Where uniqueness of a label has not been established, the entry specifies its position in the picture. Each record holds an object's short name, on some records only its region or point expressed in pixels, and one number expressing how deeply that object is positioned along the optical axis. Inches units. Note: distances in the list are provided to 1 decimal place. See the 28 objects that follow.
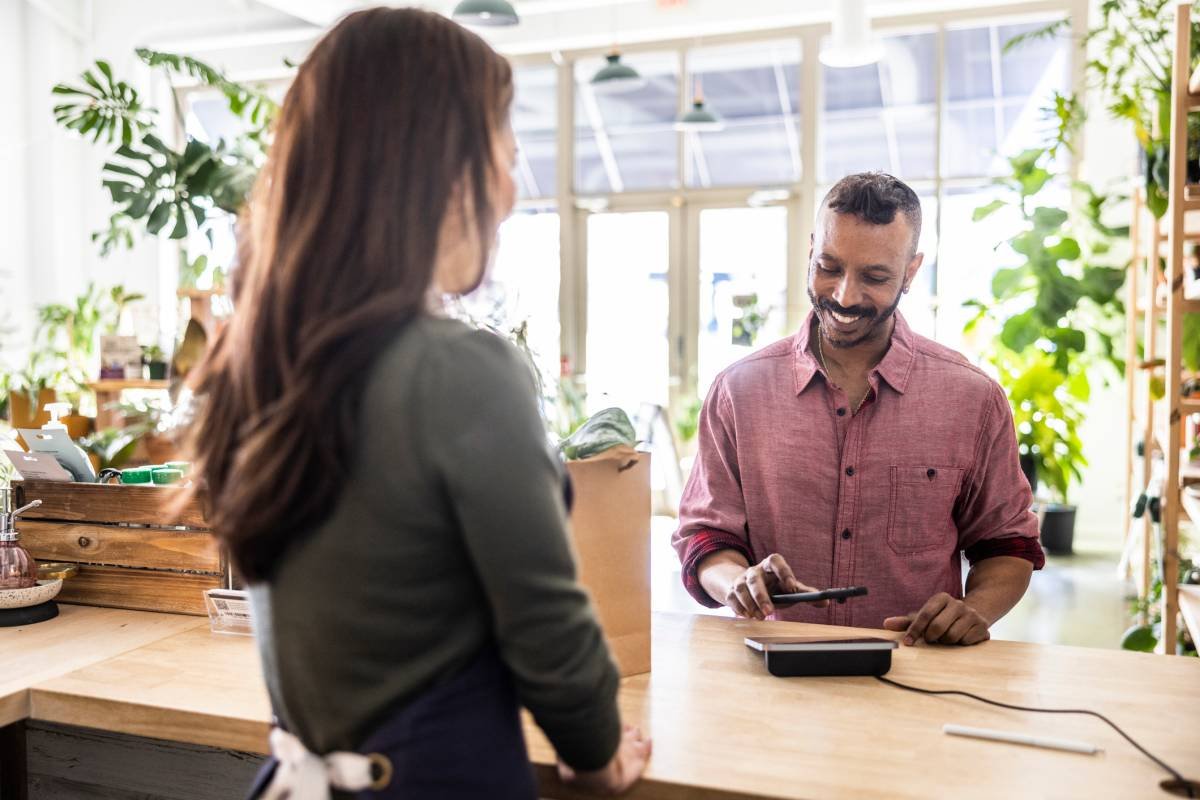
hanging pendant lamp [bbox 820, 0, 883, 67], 198.7
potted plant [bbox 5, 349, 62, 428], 112.3
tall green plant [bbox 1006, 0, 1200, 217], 120.9
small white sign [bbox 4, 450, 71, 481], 72.9
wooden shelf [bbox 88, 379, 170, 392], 223.5
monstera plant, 88.0
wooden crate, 68.2
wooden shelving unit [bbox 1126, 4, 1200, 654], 110.1
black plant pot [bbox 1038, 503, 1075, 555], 253.4
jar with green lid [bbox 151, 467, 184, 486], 74.0
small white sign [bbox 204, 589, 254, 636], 62.2
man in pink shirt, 74.1
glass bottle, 67.3
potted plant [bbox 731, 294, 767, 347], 306.2
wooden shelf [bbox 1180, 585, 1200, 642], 98.0
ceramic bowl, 66.4
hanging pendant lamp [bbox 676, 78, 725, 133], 249.9
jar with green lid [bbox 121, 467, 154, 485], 74.0
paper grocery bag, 51.6
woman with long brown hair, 33.2
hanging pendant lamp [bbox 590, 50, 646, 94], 237.0
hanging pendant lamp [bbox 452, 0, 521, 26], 169.6
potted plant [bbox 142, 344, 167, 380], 228.2
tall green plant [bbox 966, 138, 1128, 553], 226.2
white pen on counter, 44.3
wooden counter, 41.6
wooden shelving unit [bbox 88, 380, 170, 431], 224.4
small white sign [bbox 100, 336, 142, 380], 192.7
